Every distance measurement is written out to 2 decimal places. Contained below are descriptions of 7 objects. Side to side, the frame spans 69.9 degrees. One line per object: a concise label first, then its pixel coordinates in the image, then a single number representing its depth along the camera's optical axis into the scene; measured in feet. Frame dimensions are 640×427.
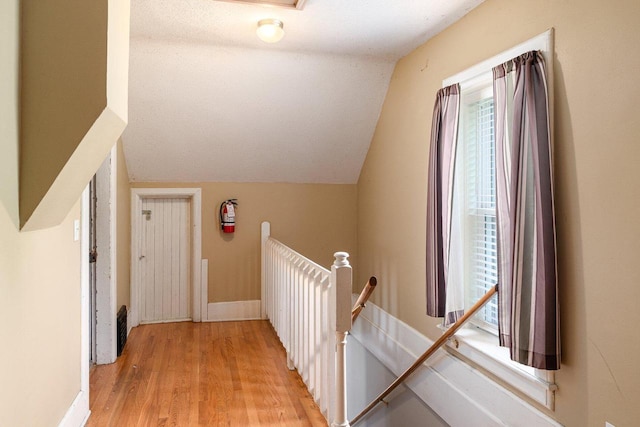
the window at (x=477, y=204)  8.95
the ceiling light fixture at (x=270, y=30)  9.57
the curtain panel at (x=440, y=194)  9.39
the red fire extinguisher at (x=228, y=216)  15.61
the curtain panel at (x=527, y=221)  6.68
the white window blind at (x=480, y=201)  9.29
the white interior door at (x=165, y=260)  15.74
